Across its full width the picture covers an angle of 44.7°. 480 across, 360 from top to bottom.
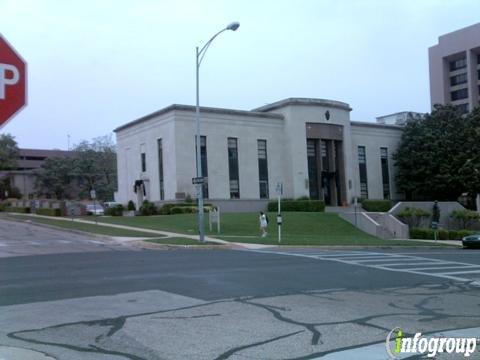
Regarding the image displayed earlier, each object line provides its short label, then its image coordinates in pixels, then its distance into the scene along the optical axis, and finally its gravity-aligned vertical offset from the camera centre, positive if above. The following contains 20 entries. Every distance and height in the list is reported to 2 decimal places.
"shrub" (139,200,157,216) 51.31 -0.64
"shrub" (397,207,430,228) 45.03 -1.94
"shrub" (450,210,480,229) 46.87 -2.26
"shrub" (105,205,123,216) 57.03 -0.68
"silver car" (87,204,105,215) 60.38 -0.64
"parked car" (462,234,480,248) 32.34 -2.90
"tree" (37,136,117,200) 95.81 +5.31
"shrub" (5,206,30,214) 62.56 -0.22
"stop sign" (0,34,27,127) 5.48 +1.19
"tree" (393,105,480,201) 58.41 +3.62
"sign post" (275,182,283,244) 29.73 +0.34
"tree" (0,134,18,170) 92.25 +9.14
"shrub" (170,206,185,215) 47.06 -0.75
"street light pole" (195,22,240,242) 28.84 +2.33
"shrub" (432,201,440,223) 39.63 -1.57
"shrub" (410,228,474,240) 41.19 -3.09
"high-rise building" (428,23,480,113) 102.75 +22.23
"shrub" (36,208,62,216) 54.94 -0.57
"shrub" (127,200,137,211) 57.03 -0.33
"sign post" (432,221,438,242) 37.31 -2.36
